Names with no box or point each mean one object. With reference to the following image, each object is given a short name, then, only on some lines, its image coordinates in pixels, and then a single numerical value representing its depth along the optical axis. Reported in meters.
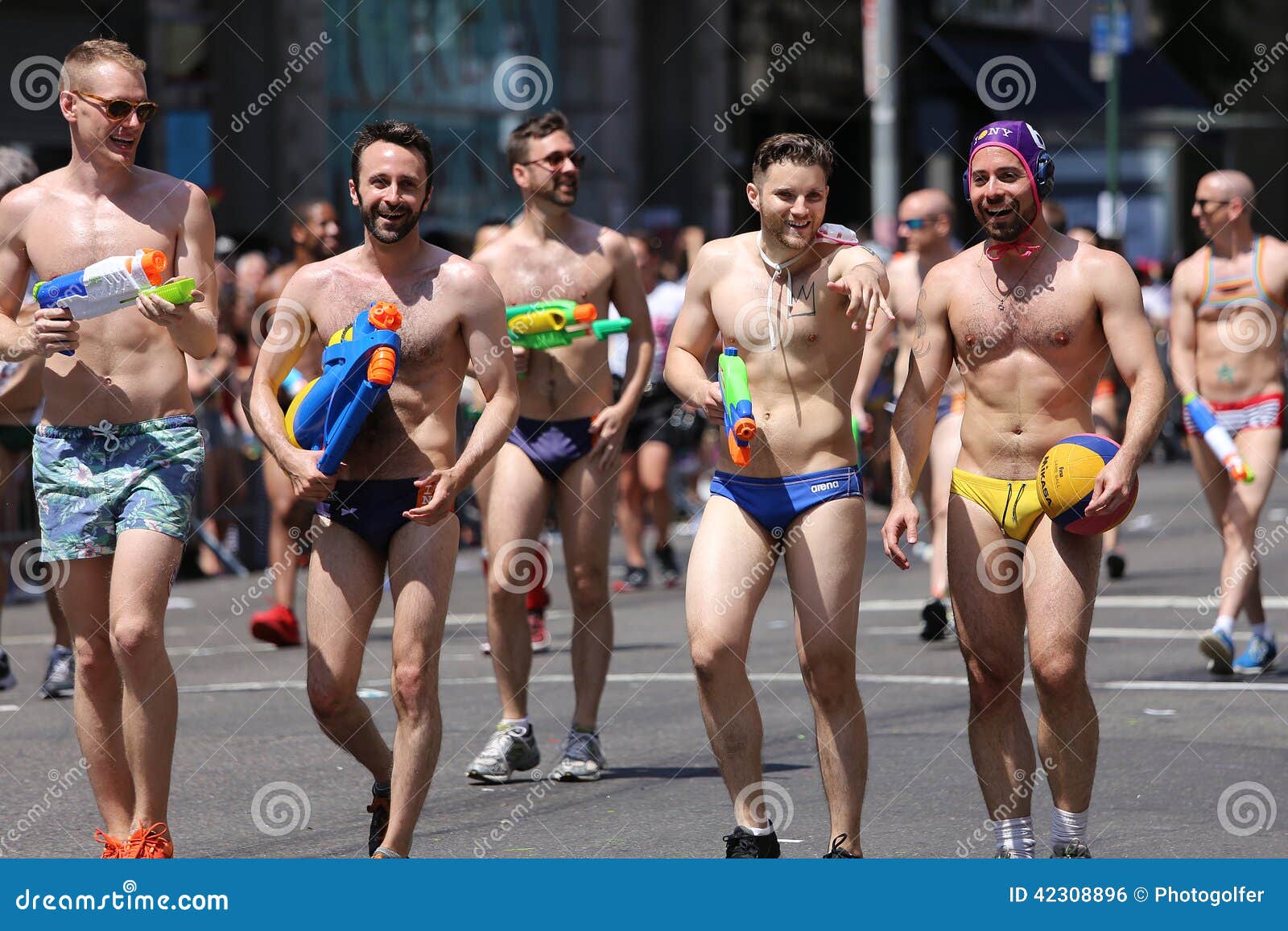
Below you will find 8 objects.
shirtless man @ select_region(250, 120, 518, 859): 11.81
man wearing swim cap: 11.55
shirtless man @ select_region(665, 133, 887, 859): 11.77
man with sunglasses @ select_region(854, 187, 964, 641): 22.23
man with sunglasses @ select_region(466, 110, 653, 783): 15.87
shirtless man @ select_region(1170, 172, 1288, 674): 20.31
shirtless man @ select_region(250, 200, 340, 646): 21.94
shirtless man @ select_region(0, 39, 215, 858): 11.79
